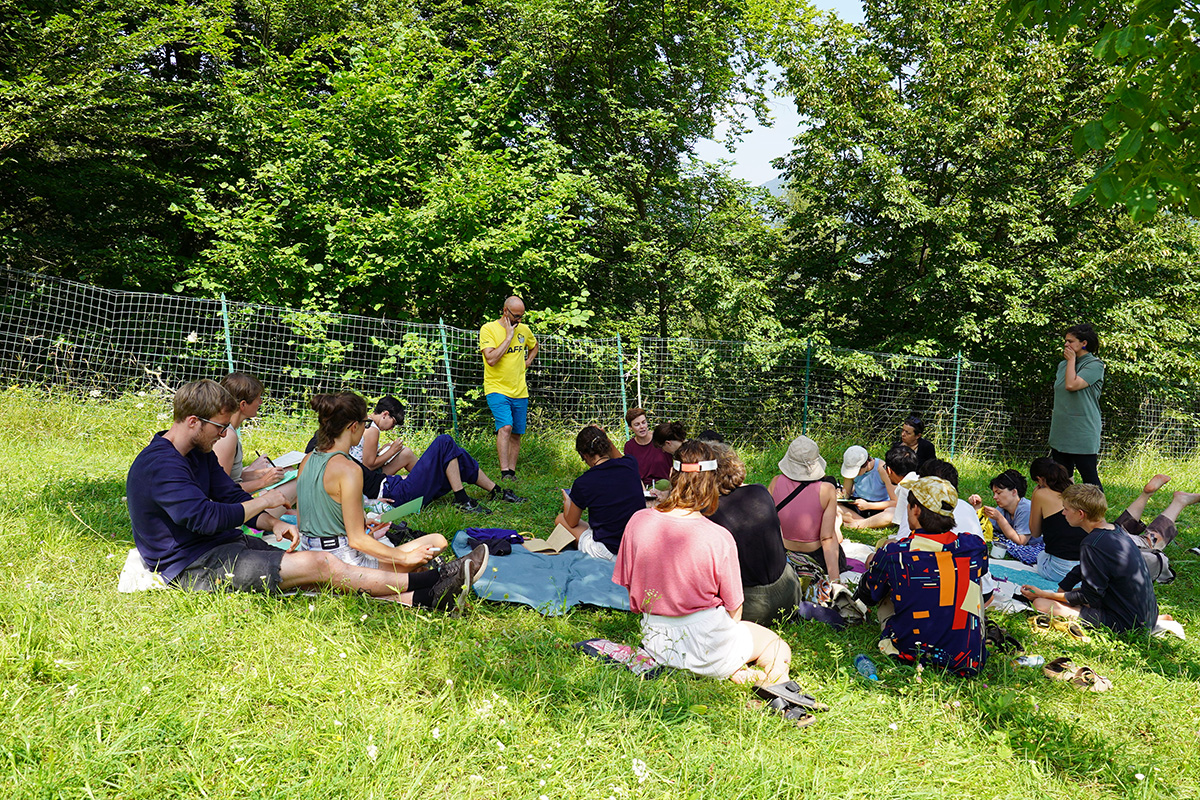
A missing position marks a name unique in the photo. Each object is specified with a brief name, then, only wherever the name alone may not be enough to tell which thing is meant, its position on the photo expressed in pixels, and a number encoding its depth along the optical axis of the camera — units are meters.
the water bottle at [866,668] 3.57
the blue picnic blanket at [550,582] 4.32
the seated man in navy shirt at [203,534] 3.72
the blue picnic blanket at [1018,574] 5.27
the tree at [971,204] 10.88
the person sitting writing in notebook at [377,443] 6.25
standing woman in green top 6.32
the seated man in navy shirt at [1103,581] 4.16
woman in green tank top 3.92
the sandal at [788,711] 3.05
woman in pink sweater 3.31
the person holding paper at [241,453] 4.76
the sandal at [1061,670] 3.68
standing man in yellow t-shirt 7.82
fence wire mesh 8.80
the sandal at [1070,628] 4.21
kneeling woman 5.00
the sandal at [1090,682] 3.60
